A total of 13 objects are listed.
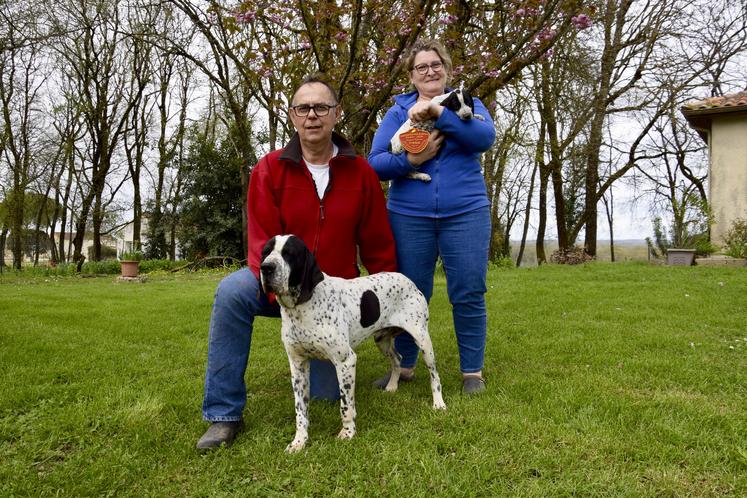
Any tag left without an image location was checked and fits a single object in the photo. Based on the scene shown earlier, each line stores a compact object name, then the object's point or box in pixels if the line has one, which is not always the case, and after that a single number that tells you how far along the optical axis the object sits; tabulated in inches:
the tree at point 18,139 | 844.6
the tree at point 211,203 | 746.8
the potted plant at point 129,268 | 528.7
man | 111.1
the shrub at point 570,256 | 582.2
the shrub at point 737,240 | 465.7
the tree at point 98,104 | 853.8
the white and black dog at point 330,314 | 98.3
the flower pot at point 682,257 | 488.6
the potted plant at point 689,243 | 490.6
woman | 125.9
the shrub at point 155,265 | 671.1
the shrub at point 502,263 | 513.9
